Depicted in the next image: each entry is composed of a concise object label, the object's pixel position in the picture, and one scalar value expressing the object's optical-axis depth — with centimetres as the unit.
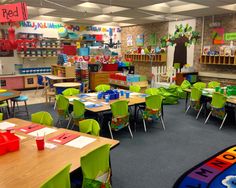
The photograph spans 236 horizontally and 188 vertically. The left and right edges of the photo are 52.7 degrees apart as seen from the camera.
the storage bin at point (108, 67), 959
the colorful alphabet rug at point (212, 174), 314
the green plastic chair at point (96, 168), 218
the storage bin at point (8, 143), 247
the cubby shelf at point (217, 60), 827
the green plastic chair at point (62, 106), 482
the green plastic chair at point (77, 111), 445
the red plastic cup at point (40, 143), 257
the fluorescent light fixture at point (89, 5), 745
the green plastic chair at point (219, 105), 528
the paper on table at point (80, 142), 268
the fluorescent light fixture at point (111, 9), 770
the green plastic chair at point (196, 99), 599
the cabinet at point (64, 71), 833
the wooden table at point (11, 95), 525
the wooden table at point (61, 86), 703
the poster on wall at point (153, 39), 1154
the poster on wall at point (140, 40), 1225
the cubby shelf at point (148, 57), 1105
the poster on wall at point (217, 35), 878
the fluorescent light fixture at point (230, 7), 739
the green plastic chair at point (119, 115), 450
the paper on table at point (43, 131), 305
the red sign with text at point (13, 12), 401
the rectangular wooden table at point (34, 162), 196
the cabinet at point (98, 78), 926
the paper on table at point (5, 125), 328
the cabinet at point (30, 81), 1019
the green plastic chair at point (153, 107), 508
